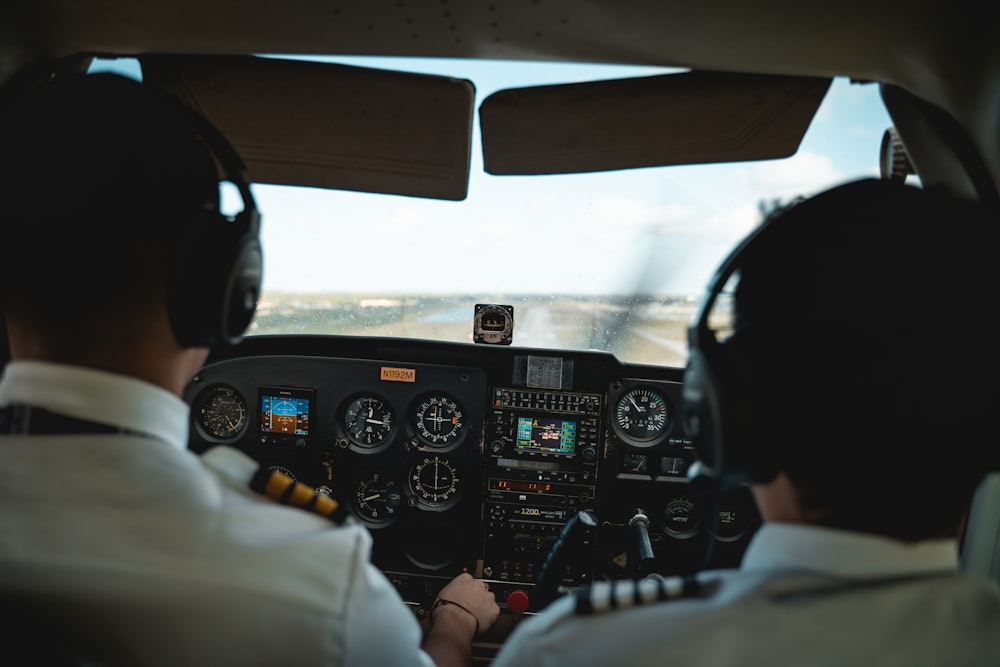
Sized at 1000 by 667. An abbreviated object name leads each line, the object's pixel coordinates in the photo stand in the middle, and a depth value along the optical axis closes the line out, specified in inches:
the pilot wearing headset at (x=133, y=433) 15.5
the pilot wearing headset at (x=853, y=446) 14.6
